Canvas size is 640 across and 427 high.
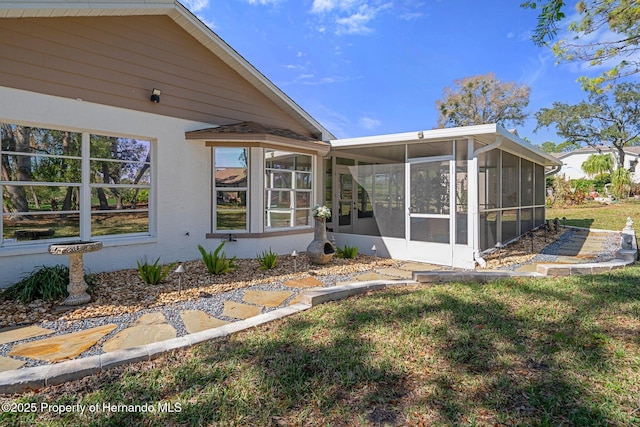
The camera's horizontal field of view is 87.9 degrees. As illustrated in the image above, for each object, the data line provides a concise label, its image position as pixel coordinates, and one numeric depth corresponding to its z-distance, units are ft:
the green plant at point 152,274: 16.66
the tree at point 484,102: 93.76
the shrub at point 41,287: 14.05
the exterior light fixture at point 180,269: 13.73
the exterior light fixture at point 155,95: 20.45
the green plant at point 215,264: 18.53
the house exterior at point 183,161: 16.75
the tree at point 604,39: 18.76
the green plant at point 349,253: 24.44
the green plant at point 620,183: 73.36
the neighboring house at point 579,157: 119.24
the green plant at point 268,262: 20.20
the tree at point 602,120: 89.10
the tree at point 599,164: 98.70
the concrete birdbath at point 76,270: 13.24
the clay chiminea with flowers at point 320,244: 21.56
